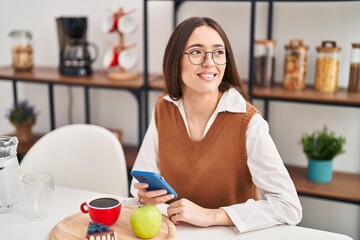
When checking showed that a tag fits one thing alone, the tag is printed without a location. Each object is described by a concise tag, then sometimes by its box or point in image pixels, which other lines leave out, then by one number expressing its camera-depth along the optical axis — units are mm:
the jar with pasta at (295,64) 2271
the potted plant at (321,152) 2279
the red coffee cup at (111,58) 2582
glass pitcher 1370
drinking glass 1315
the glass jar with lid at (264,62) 2336
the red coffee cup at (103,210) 1229
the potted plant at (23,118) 2826
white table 1232
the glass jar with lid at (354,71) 2189
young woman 1391
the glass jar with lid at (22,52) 2773
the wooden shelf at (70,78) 2479
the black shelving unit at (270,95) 2123
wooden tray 1206
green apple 1177
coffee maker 2617
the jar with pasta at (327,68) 2217
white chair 1712
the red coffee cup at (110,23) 2539
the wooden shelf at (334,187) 2209
